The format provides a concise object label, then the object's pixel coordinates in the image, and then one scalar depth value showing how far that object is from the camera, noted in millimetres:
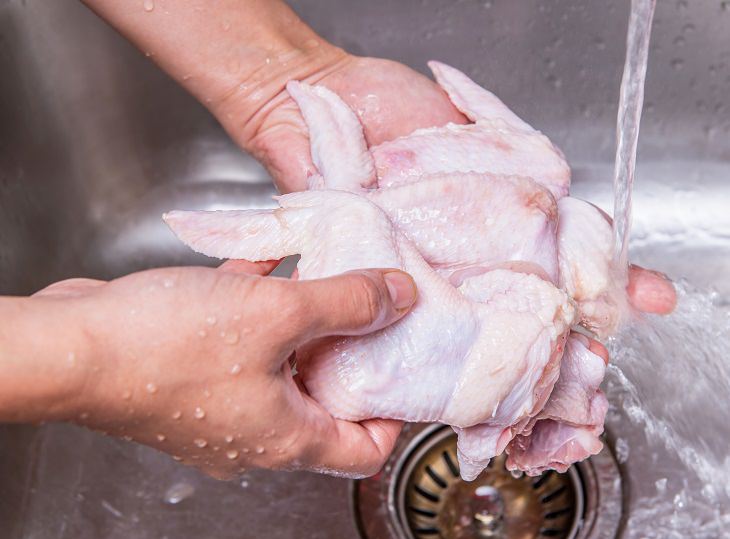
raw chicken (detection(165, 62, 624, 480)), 546
